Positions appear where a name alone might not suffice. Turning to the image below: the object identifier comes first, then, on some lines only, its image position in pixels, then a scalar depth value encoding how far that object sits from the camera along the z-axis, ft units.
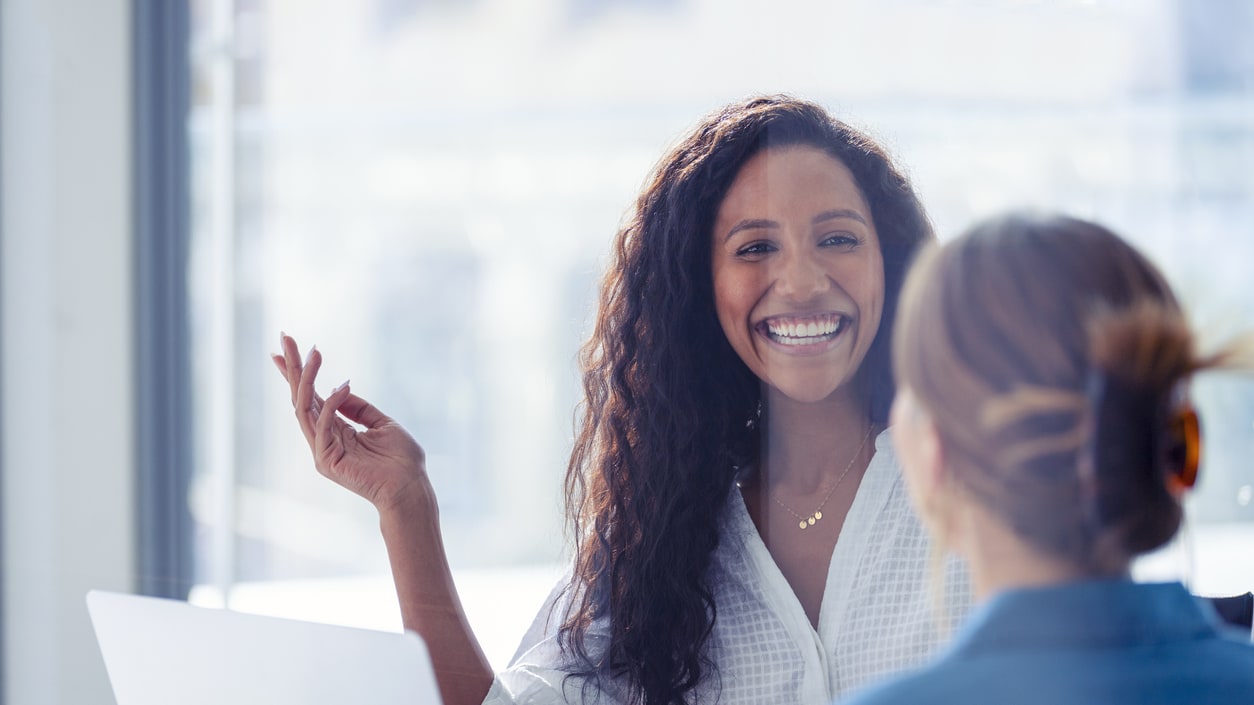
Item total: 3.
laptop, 7.12
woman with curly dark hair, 7.28
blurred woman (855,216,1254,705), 6.09
